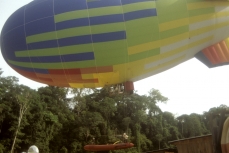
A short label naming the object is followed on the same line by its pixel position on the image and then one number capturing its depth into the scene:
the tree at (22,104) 36.72
